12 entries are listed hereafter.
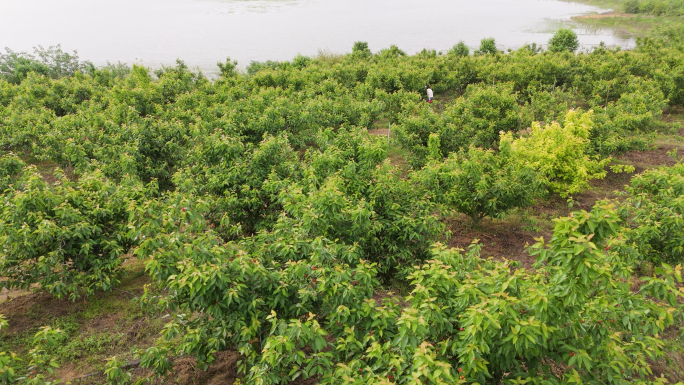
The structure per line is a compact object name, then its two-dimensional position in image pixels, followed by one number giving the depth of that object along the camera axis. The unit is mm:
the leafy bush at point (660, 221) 7672
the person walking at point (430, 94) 23844
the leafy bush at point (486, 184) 10188
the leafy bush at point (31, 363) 4926
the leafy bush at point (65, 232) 7637
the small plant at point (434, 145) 12508
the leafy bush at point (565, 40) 35562
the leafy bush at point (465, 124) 13820
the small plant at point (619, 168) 14242
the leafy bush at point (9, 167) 11016
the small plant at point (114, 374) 5438
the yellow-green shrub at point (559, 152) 12320
